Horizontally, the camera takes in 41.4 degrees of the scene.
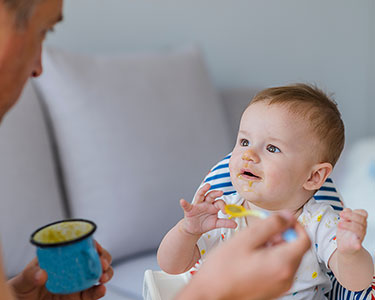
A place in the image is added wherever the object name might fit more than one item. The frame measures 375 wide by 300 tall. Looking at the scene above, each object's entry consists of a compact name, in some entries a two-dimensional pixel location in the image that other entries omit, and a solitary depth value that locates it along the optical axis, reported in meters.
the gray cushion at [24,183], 1.53
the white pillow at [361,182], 1.76
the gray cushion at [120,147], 1.67
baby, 1.03
